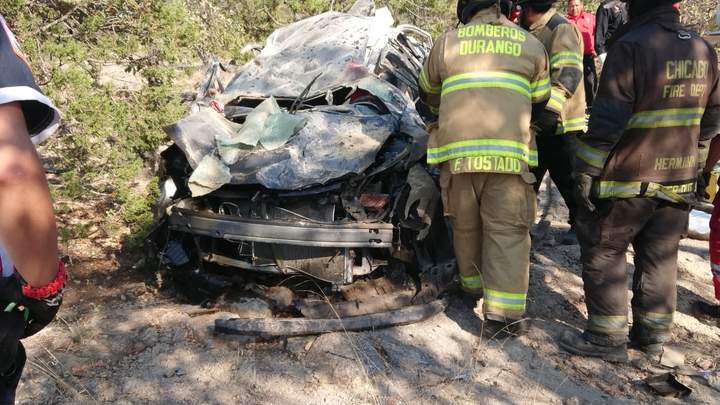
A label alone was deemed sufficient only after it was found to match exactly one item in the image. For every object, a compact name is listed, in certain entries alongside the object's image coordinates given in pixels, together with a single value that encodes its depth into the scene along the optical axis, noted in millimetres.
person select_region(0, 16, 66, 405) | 1126
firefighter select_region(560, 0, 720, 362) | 2768
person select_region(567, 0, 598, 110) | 6746
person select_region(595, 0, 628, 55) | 7191
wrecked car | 3023
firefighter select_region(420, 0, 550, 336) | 2898
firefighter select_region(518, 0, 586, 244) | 3172
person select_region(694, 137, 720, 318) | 3374
